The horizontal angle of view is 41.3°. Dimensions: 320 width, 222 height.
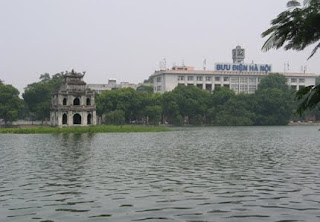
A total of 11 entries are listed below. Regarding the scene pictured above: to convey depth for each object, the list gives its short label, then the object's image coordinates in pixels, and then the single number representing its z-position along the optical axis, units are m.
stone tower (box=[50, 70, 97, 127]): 101.00
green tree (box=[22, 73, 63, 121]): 123.00
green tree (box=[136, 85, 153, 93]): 194.50
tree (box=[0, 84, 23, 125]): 113.62
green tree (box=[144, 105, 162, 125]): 125.39
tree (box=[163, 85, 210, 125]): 133.00
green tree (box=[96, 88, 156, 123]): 123.31
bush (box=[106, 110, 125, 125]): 114.44
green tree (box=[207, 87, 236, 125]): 139.00
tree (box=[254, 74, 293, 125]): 139.00
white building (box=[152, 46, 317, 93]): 180.49
